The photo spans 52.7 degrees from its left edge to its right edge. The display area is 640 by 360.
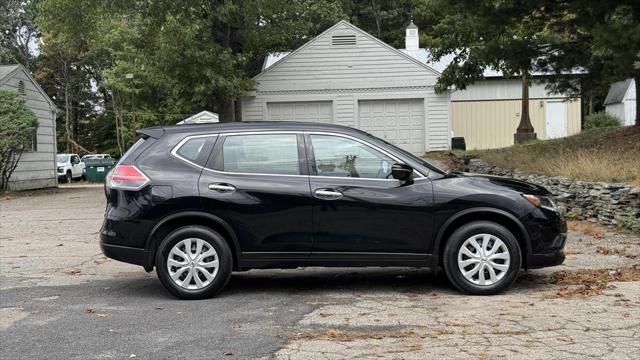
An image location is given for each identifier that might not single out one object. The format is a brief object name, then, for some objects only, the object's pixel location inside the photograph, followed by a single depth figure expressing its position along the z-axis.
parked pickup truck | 35.31
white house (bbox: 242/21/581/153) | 24.33
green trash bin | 35.50
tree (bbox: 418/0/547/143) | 14.10
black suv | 6.33
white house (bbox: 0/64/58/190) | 23.66
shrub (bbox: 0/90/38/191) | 21.19
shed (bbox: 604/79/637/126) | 39.85
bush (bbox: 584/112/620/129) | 32.78
